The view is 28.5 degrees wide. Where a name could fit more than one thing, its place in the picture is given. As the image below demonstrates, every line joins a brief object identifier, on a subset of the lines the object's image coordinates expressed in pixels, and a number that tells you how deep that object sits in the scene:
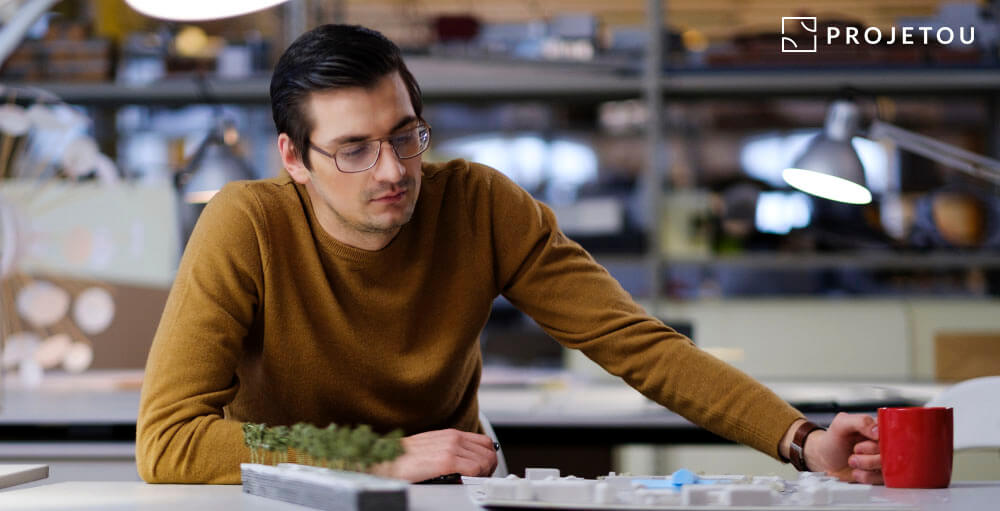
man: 2.43
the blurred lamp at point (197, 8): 2.76
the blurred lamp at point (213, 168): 3.93
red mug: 2.29
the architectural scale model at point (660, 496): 2.08
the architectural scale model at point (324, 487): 2.03
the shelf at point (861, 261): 5.36
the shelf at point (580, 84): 5.31
